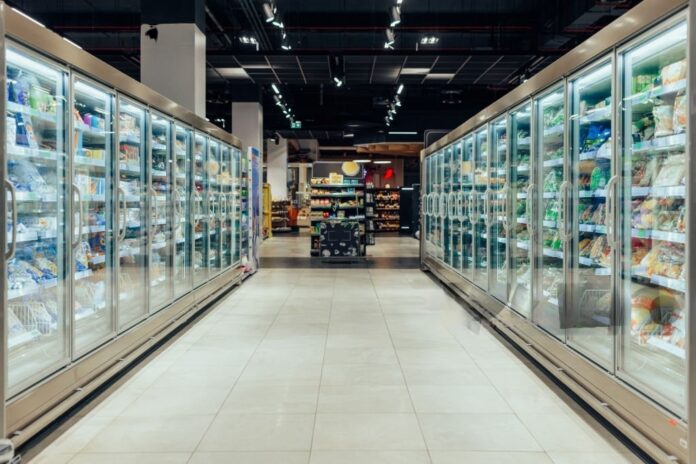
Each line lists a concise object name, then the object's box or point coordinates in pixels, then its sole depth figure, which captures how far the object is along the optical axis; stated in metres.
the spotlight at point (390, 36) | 10.95
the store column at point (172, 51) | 9.10
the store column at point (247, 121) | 18.02
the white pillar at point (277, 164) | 27.11
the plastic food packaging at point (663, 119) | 3.40
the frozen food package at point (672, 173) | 3.29
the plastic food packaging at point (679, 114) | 3.21
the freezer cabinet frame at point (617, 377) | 2.62
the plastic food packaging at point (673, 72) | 3.26
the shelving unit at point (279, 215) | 26.59
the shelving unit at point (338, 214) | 14.18
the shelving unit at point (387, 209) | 28.26
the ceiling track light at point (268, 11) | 9.14
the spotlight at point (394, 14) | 9.45
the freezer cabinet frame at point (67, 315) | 2.89
